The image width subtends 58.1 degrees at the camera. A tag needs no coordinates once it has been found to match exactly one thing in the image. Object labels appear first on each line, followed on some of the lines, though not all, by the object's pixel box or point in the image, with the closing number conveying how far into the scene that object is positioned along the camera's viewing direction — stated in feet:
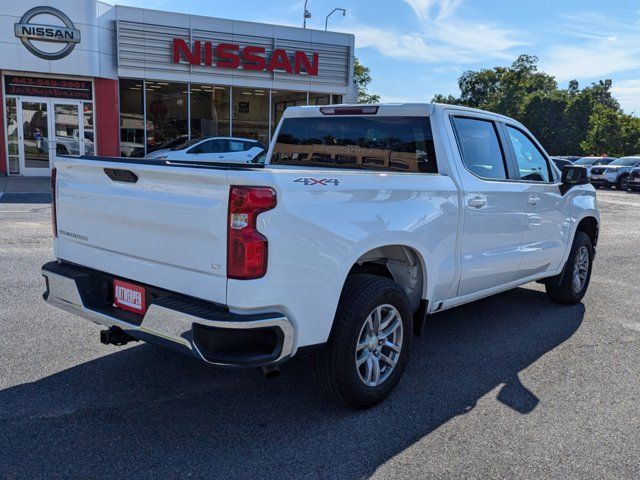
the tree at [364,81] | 213.25
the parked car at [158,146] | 65.42
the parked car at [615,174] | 91.09
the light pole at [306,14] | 110.22
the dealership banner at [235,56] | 65.51
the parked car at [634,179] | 86.84
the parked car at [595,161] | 104.12
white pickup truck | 9.53
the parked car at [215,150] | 59.60
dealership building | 61.21
